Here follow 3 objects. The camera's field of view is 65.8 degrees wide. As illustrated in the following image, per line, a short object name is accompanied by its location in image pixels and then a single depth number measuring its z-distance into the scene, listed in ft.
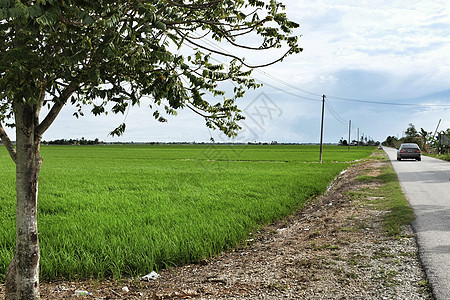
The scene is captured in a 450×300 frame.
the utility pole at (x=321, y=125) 115.85
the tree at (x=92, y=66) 7.74
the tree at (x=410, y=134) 307.99
